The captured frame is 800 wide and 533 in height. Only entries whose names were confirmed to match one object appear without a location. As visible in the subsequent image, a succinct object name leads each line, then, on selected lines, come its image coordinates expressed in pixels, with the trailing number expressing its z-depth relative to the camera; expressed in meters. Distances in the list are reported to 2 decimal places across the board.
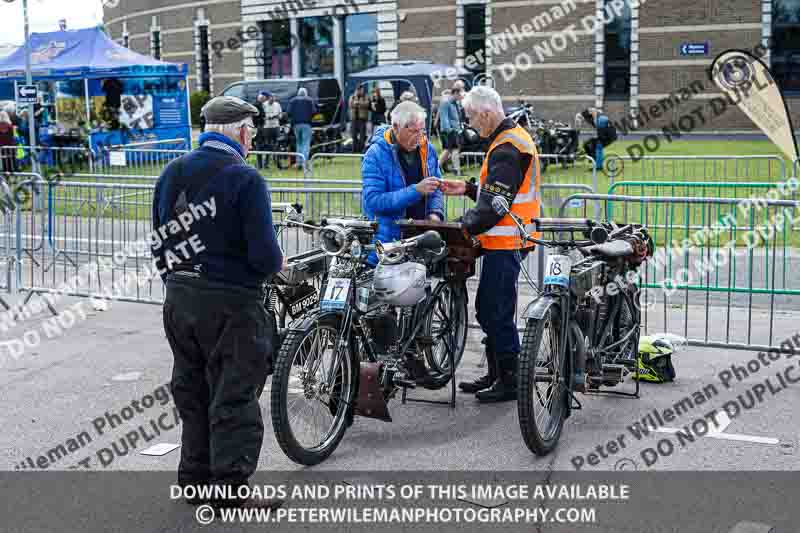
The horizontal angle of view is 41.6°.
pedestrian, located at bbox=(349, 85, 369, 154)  25.42
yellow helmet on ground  6.96
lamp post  15.89
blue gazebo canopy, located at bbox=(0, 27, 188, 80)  23.70
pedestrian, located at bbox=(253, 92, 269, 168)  24.98
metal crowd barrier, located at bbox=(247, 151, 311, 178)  19.11
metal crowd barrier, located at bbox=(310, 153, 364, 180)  20.23
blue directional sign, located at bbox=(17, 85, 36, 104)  16.77
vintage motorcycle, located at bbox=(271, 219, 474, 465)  5.32
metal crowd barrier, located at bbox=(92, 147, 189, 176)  16.38
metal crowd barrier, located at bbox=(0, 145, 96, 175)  18.55
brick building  32.16
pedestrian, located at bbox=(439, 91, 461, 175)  19.58
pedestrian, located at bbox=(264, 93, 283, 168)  24.75
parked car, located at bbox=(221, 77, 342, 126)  27.28
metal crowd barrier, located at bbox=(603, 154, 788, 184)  17.41
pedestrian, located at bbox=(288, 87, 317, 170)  23.09
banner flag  13.93
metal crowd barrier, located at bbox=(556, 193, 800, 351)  8.19
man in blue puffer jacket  6.47
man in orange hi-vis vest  6.12
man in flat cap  4.63
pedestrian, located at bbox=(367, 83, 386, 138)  25.23
